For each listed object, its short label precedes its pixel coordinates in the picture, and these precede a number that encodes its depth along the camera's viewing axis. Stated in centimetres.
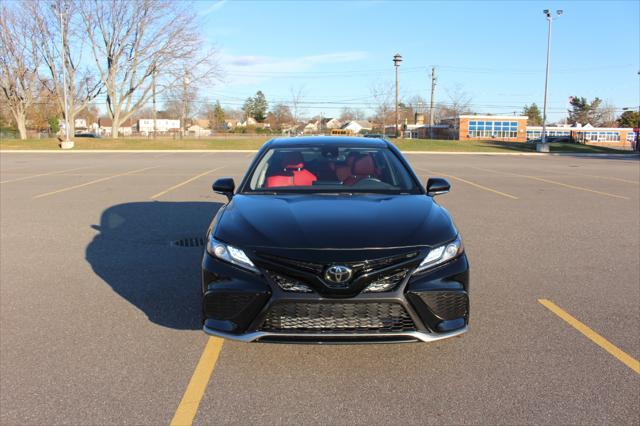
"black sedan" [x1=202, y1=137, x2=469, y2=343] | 311
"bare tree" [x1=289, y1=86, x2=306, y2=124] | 8362
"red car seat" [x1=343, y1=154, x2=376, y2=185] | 478
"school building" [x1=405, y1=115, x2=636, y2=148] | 7438
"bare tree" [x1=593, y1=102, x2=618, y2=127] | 11681
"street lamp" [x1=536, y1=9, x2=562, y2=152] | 3849
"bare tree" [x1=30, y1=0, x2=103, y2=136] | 4206
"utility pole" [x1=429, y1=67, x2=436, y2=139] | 7150
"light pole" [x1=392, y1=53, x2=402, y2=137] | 5106
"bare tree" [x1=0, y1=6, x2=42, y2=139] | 4404
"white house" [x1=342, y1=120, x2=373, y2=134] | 11431
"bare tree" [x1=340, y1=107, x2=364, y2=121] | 11626
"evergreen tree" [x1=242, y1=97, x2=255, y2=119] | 13182
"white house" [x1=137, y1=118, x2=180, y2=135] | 10801
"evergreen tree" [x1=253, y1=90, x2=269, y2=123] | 13125
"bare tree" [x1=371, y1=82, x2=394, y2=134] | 7919
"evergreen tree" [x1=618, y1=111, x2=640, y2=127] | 9526
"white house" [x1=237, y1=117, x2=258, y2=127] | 11951
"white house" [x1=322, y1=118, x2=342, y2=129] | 12918
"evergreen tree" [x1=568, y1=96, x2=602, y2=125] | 11944
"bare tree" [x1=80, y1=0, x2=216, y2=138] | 4409
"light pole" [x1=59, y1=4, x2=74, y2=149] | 3722
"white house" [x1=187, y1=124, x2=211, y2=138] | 9488
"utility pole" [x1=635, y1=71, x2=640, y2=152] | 5006
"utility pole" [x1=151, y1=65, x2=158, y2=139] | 4619
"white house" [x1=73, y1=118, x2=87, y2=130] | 12310
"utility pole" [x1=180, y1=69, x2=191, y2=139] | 4591
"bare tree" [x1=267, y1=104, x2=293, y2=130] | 8867
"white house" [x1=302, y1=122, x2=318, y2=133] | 10379
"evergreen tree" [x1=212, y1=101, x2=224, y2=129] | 12209
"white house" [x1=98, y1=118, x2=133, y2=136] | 11679
